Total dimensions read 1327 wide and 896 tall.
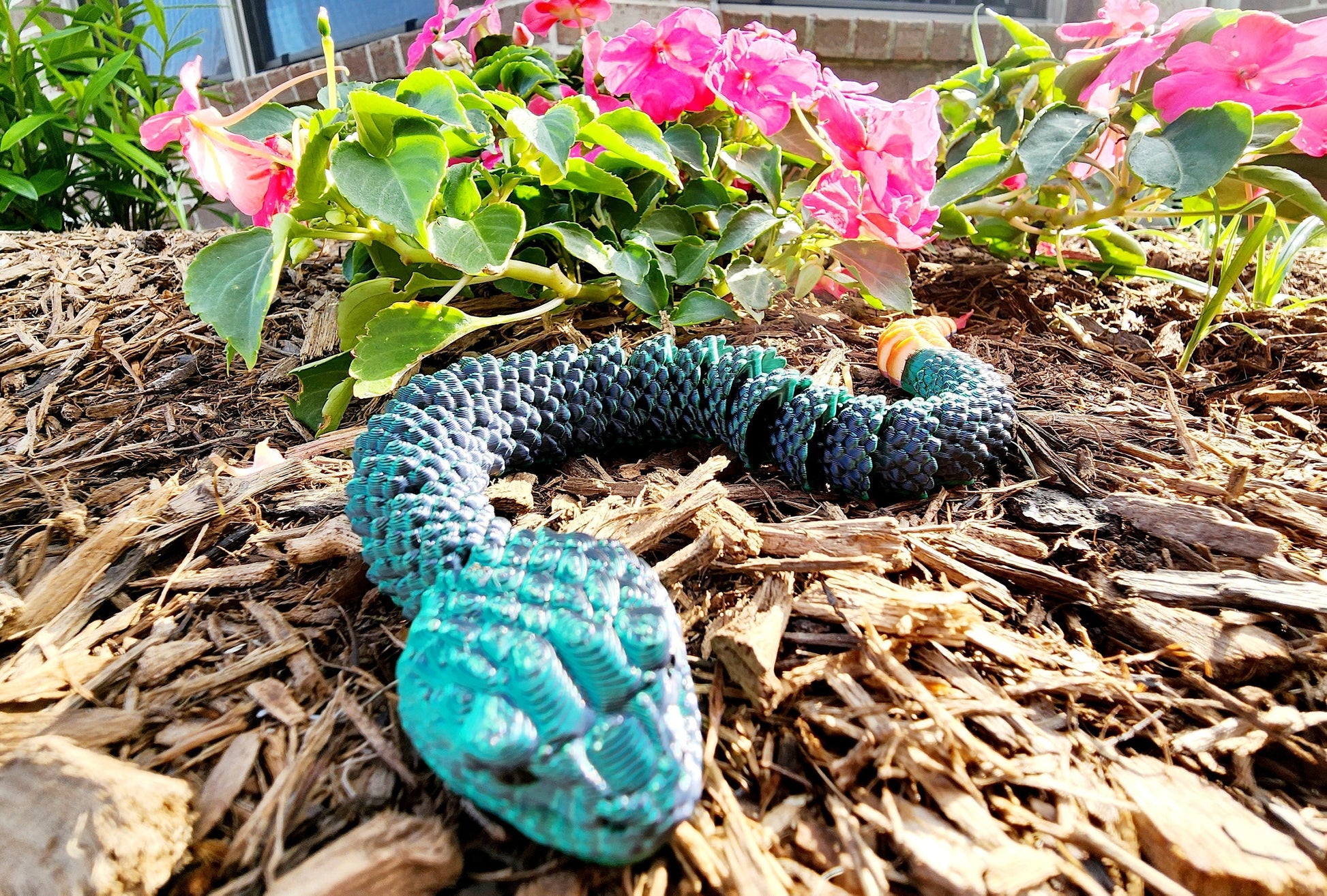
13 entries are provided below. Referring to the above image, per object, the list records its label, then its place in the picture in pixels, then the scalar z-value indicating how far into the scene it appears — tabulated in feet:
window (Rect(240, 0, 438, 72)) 2.47
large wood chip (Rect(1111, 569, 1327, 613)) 0.64
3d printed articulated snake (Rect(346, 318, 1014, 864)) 0.46
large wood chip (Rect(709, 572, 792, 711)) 0.56
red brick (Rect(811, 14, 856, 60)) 2.17
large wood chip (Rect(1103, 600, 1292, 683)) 0.61
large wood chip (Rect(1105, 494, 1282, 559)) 0.70
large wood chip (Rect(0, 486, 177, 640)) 0.66
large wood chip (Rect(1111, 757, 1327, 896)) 0.46
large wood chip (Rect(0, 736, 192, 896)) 0.45
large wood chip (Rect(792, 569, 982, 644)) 0.61
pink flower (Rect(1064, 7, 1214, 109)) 0.95
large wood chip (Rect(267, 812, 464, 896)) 0.45
